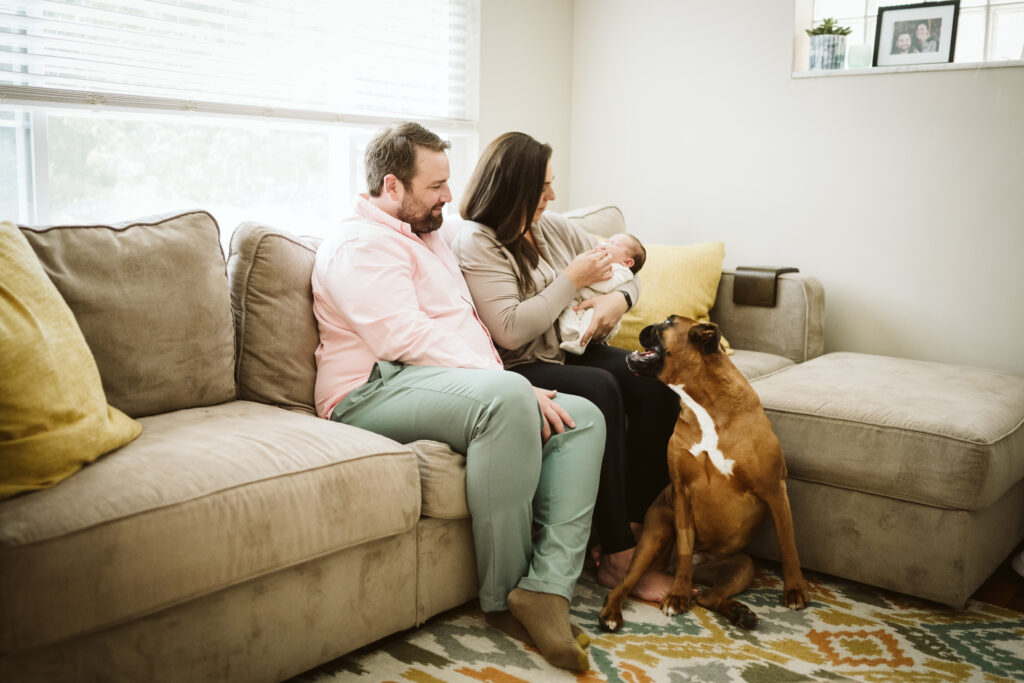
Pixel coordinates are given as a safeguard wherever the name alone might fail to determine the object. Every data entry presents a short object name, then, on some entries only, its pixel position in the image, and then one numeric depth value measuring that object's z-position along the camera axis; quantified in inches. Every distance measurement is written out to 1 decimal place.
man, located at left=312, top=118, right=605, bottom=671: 70.9
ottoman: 79.7
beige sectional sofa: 51.3
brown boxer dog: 80.2
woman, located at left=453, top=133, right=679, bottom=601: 83.4
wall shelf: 111.3
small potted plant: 123.4
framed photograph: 116.9
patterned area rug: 68.2
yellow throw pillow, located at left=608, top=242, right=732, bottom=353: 113.6
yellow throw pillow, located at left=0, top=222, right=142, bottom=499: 53.5
